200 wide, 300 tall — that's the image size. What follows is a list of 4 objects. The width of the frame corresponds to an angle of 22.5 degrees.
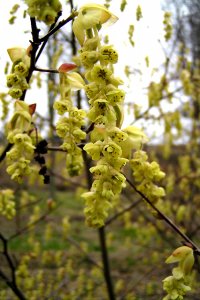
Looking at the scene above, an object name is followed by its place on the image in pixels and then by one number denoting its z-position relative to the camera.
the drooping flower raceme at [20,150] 0.20
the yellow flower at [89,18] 0.19
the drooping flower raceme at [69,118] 0.21
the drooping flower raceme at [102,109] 0.18
